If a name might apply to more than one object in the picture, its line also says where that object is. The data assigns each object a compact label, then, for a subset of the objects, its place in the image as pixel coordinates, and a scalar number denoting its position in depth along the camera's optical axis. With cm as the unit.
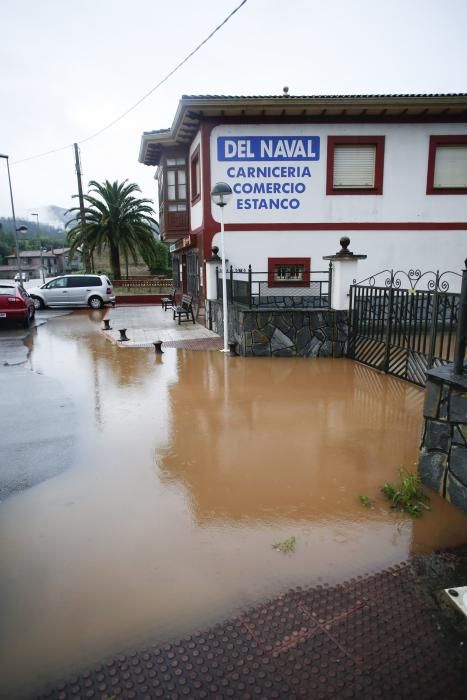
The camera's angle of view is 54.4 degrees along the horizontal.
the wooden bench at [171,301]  1975
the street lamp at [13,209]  2294
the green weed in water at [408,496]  382
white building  1319
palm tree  2836
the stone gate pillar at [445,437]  385
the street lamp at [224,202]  964
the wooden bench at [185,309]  1565
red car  1535
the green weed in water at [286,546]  331
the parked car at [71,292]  2184
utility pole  2655
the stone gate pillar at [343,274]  947
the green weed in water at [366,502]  391
